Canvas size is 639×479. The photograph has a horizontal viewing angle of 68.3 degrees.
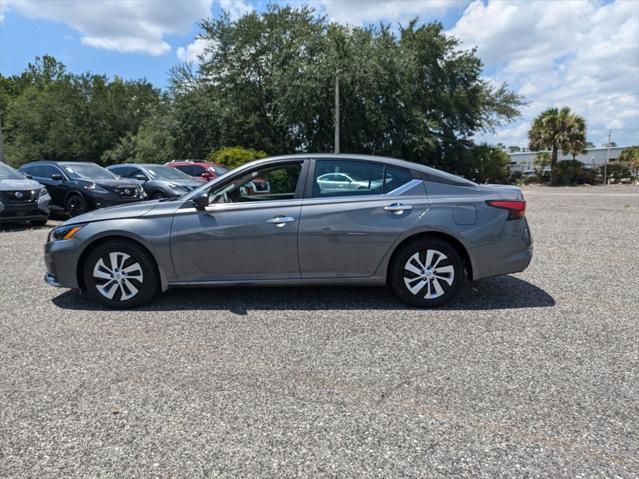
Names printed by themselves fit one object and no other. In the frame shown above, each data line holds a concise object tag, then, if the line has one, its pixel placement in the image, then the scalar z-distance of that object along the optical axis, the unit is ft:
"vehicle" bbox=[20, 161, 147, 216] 37.86
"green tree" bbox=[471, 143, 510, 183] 112.68
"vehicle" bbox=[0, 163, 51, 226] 33.22
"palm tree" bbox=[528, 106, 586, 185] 128.16
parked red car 52.75
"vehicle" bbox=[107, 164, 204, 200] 42.14
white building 217.52
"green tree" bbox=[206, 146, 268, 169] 77.10
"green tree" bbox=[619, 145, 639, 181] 145.69
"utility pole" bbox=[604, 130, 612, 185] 134.60
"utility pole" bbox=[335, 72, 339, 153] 81.20
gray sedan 15.14
